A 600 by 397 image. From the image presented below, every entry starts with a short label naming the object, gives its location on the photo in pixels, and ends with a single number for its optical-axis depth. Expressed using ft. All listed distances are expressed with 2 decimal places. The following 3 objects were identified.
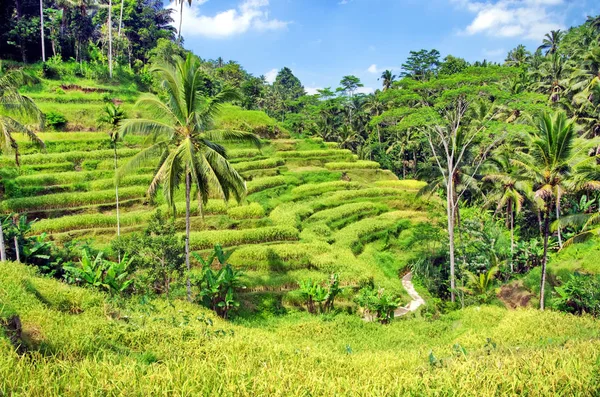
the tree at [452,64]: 152.44
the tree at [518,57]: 167.90
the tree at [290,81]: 268.82
